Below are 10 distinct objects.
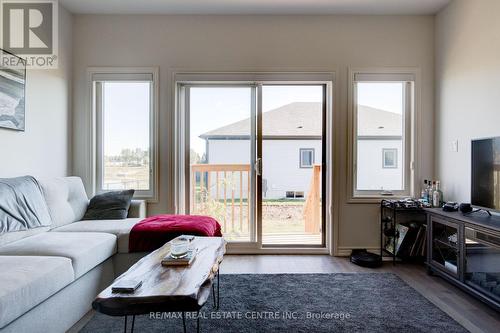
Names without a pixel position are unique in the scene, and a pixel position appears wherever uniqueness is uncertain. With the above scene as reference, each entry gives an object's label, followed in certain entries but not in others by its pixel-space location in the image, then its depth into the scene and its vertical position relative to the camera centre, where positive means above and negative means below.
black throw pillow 2.93 -0.41
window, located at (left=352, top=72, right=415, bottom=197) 3.43 +0.34
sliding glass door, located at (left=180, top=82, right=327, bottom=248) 3.50 +0.27
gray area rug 1.90 -1.04
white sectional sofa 1.49 -0.60
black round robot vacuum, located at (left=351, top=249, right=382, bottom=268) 3.03 -0.97
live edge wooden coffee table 1.26 -0.57
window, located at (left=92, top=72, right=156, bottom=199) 3.45 +0.37
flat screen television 2.23 -0.05
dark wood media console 2.07 -0.67
